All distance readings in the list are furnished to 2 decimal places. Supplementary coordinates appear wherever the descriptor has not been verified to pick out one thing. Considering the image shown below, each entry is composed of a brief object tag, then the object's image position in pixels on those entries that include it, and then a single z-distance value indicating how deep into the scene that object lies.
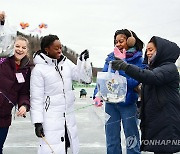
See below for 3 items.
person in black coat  2.65
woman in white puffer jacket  2.97
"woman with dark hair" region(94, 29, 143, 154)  3.23
